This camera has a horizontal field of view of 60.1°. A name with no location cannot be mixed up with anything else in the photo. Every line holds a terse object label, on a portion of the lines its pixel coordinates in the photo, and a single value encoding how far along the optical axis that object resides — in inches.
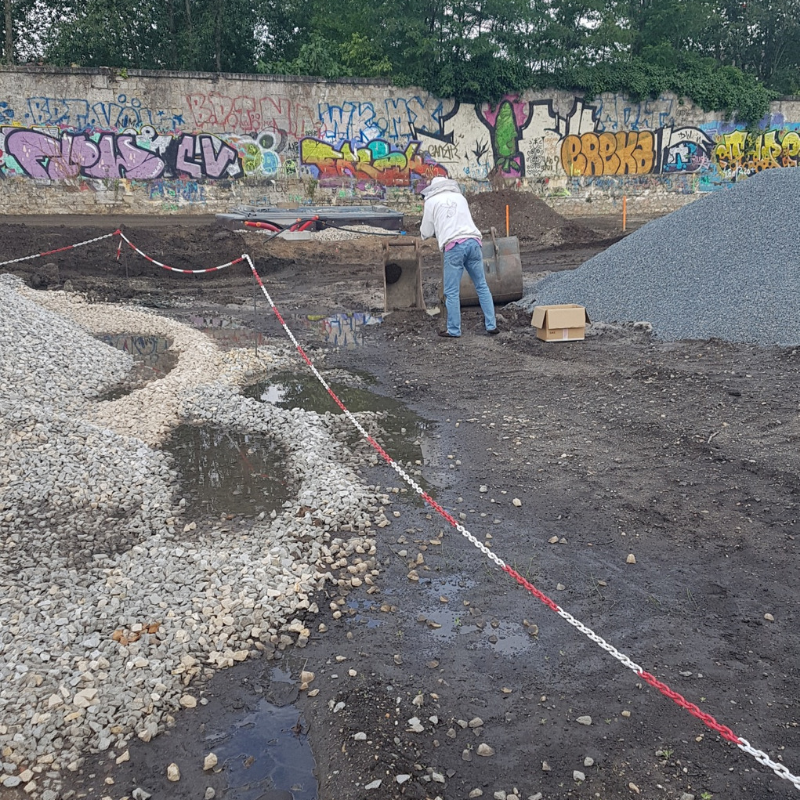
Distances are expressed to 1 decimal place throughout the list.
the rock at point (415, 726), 122.6
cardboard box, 366.6
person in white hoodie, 370.0
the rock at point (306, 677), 137.9
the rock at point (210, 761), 118.3
